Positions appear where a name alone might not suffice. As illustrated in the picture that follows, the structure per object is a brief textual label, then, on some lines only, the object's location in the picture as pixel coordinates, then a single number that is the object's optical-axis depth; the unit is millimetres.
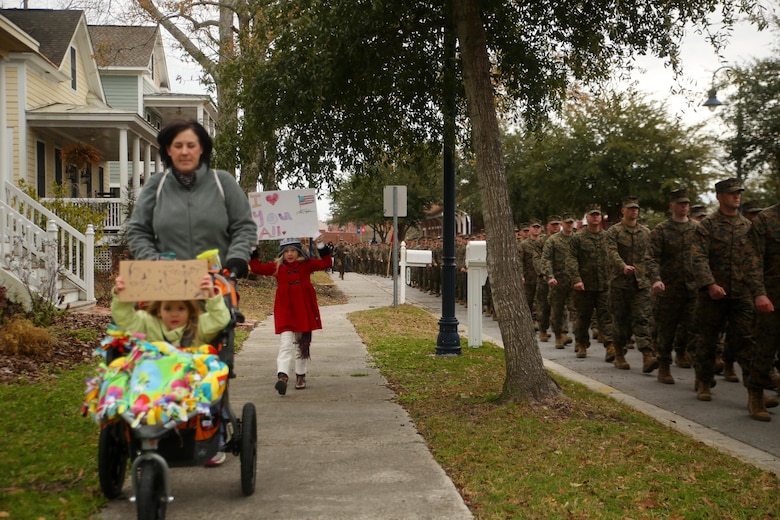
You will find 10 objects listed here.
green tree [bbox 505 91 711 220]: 27312
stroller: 3955
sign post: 17547
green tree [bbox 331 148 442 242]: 57597
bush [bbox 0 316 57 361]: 9508
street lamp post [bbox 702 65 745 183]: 24016
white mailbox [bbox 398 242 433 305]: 24859
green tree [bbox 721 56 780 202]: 25141
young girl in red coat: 8352
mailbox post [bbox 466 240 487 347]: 11969
